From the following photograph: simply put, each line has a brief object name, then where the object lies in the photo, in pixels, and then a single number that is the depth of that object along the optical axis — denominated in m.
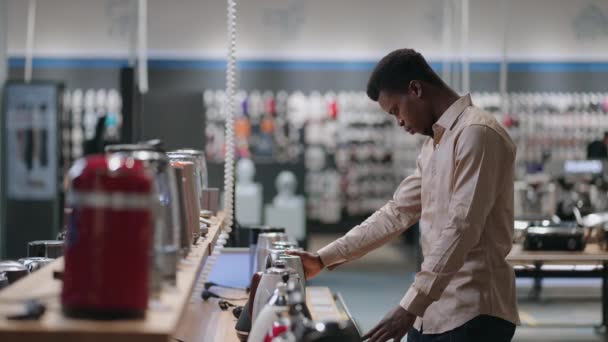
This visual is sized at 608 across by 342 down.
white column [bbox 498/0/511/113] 10.64
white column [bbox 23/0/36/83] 12.17
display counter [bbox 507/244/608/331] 6.52
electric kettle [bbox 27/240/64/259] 3.30
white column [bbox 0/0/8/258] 9.16
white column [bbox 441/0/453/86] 12.60
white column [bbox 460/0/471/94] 10.97
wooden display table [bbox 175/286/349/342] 3.42
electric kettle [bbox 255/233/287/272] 4.01
